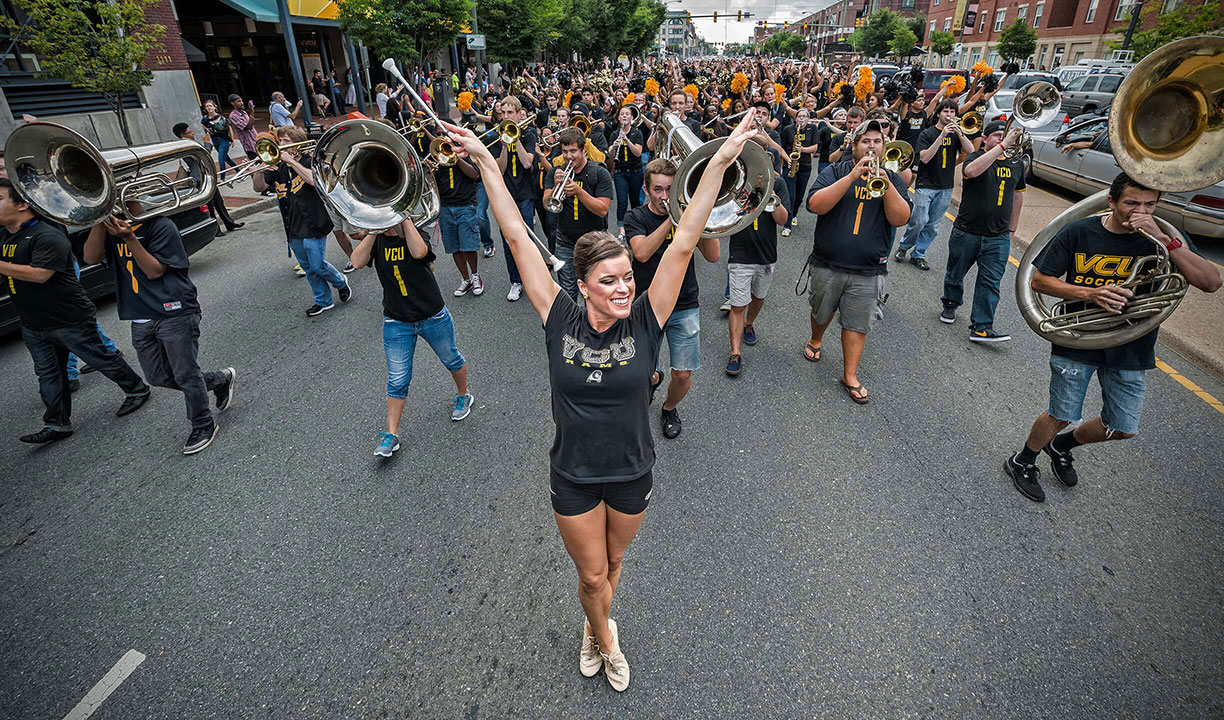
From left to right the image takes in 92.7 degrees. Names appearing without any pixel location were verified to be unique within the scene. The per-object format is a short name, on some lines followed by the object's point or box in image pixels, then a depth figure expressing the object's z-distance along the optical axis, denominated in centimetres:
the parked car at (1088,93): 1766
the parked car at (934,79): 2710
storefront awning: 1831
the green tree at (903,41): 5306
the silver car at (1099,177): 815
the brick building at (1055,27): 3716
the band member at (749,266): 523
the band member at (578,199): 519
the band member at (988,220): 571
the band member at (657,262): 390
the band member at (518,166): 700
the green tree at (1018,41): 3622
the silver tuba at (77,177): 384
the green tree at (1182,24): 1571
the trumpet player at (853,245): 462
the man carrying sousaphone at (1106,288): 313
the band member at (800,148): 906
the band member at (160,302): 402
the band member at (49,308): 405
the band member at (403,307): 403
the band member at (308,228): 647
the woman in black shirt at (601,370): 234
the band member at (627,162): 888
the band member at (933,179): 677
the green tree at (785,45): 9528
